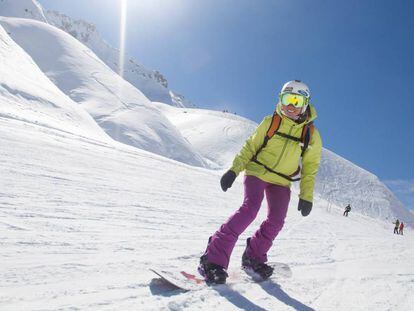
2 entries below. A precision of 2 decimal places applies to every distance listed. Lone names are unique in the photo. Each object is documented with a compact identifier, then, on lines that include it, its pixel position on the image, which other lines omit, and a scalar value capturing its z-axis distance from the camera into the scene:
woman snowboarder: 4.19
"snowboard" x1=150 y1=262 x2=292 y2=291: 3.16
